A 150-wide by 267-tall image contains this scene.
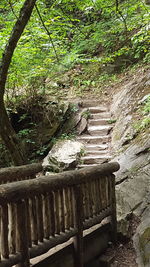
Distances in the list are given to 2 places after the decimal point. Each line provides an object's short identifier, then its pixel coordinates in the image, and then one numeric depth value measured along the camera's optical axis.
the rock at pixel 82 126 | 9.75
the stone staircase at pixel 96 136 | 8.33
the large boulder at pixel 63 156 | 8.25
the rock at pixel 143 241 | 4.21
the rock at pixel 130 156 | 5.19
